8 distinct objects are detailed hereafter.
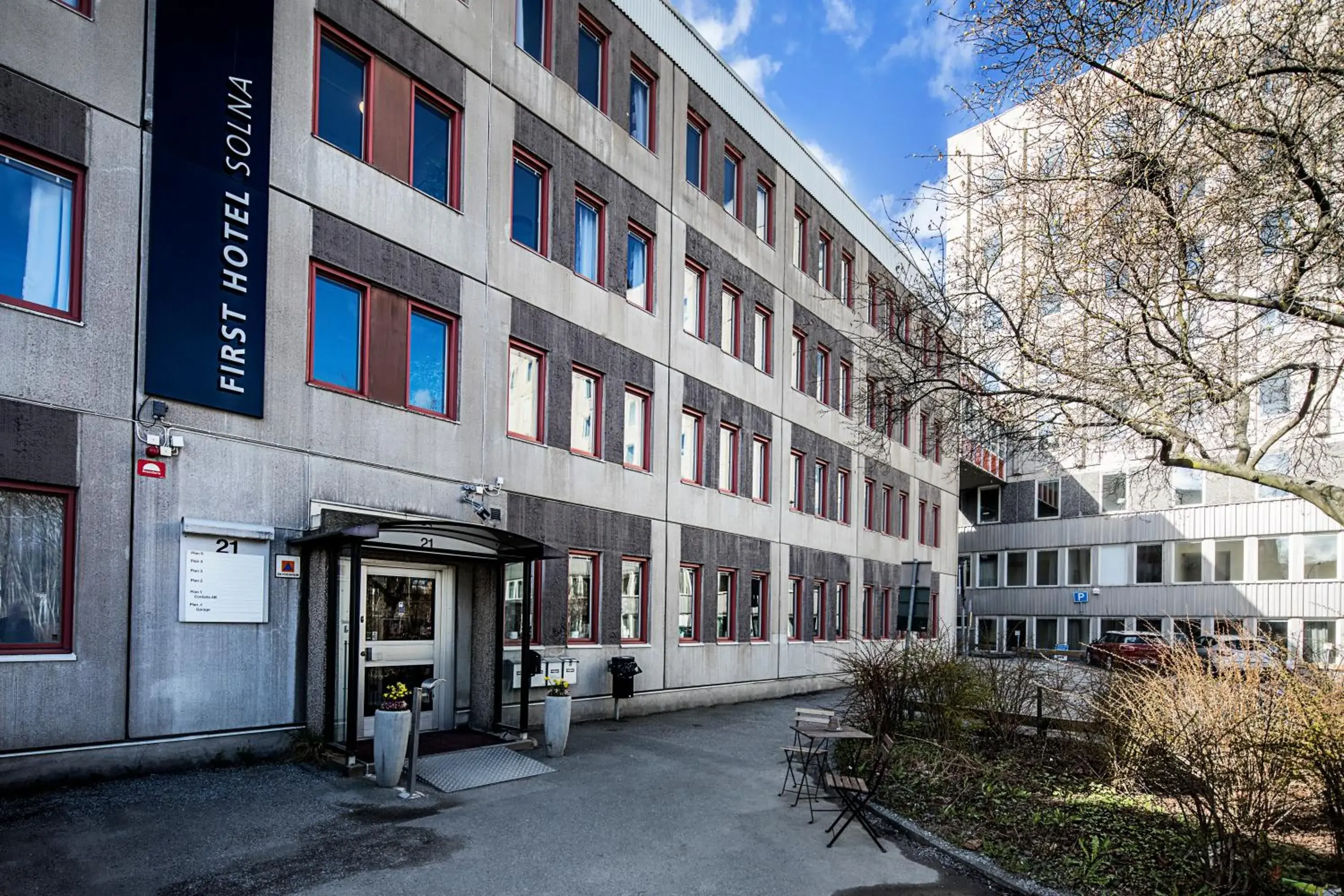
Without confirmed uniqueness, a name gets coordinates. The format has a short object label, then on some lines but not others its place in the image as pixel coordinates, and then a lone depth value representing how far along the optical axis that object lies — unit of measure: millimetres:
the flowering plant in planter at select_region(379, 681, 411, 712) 9305
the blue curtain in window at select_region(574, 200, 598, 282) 15750
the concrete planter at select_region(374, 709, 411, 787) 9188
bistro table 8461
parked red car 30359
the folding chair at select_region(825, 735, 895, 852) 8086
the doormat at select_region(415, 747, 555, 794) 9609
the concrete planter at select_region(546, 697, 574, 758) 11359
